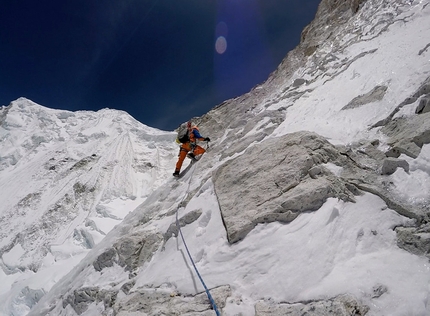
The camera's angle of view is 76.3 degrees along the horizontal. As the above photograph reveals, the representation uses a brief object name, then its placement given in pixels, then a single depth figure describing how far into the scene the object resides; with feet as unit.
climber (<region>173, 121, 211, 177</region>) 33.86
